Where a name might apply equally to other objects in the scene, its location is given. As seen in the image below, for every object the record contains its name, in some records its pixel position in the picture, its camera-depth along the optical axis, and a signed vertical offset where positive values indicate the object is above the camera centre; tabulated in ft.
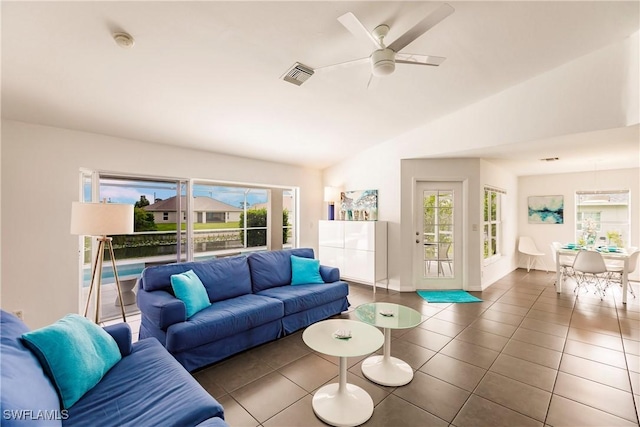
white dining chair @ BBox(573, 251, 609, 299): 14.74 -2.69
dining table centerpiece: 19.12 -1.05
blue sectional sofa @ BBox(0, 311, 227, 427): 3.57 -3.18
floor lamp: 8.23 -0.13
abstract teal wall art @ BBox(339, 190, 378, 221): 17.78 +0.70
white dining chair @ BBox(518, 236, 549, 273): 21.15 -2.72
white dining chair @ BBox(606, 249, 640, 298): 14.70 -2.88
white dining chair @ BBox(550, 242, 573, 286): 16.88 -2.97
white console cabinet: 16.21 -2.09
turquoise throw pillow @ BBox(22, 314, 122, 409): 4.68 -2.59
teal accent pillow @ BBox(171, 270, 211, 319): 8.69 -2.53
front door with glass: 16.35 -1.22
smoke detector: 6.35 +4.16
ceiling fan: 5.95 +4.15
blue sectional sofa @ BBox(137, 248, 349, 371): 7.95 -3.15
